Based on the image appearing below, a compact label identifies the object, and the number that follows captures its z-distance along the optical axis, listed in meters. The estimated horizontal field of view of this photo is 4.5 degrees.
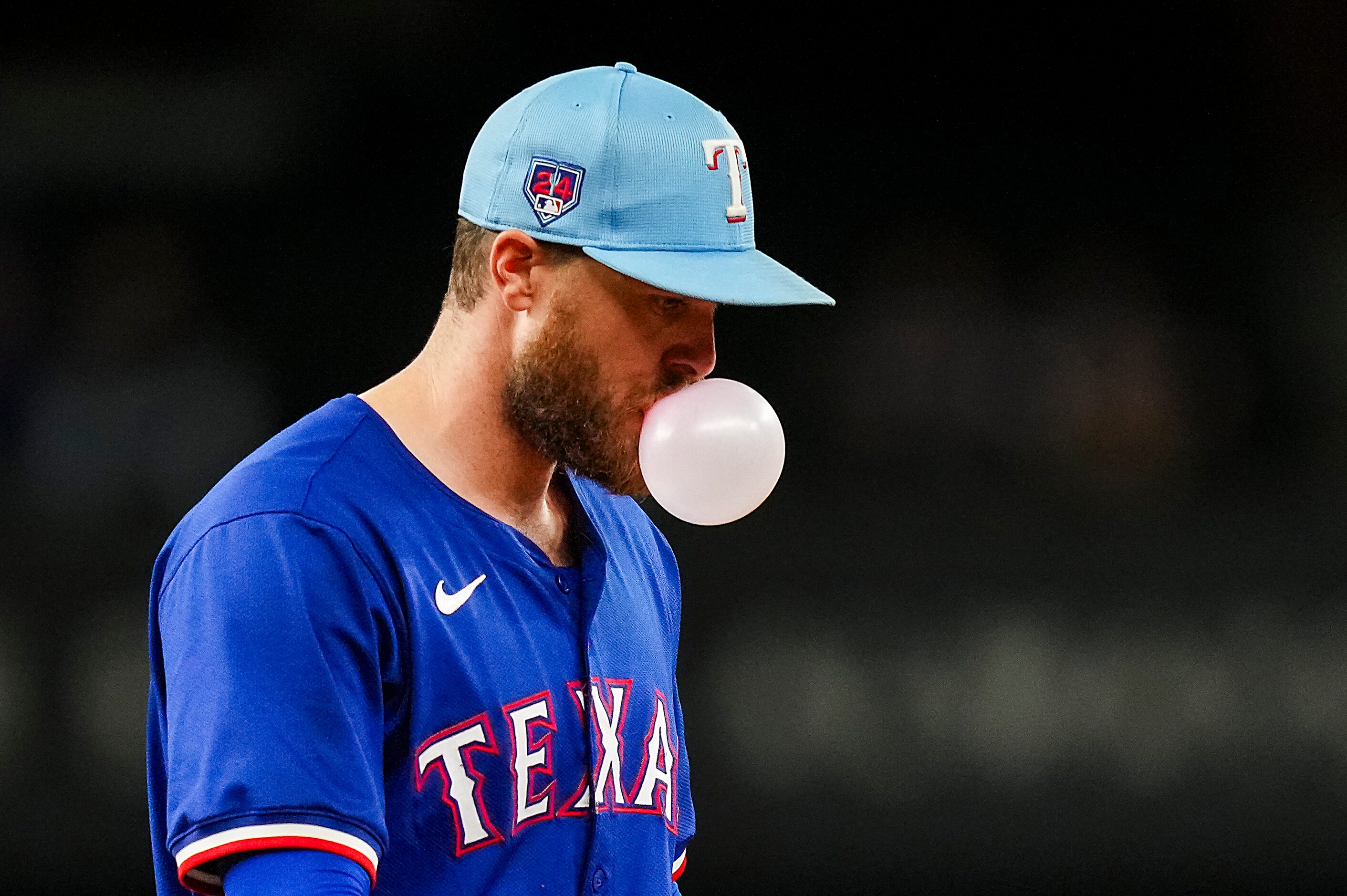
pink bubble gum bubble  11.91
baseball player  11.71
